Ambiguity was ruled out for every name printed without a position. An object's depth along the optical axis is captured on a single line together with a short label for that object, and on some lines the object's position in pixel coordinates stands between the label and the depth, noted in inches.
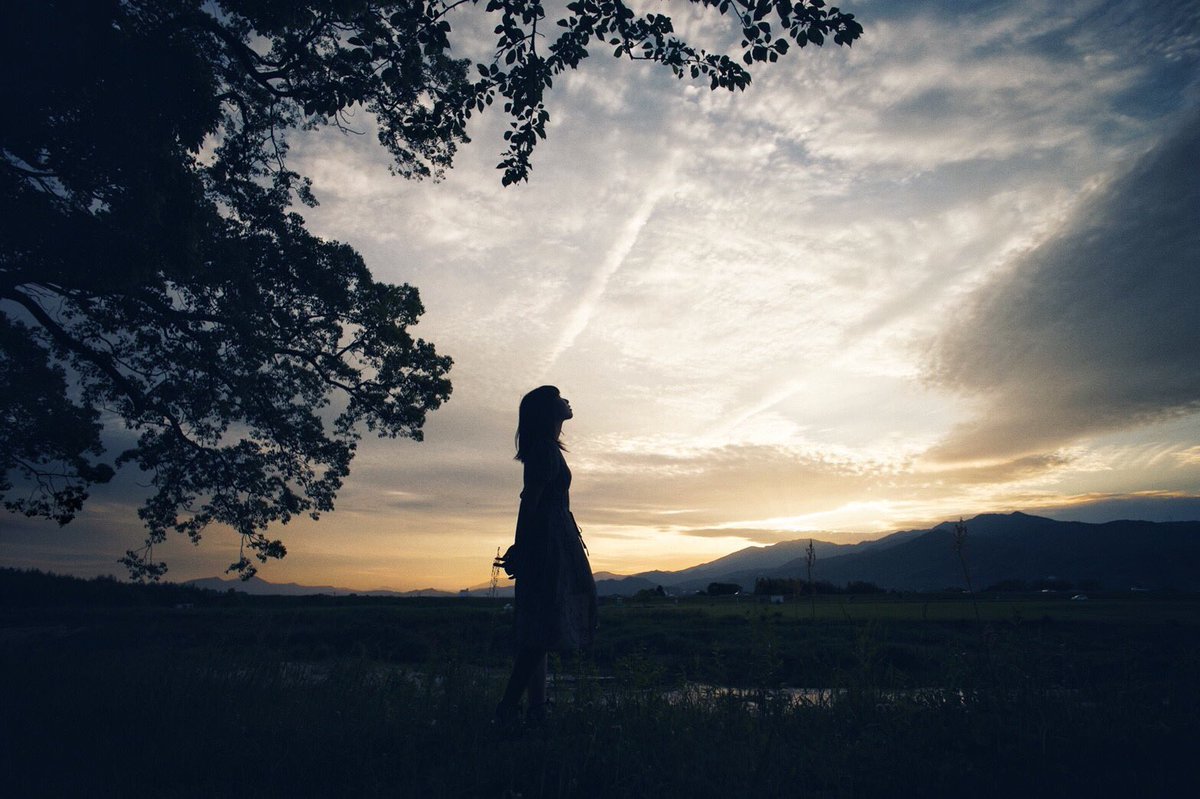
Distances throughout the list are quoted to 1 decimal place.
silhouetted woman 174.6
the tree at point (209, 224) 288.7
